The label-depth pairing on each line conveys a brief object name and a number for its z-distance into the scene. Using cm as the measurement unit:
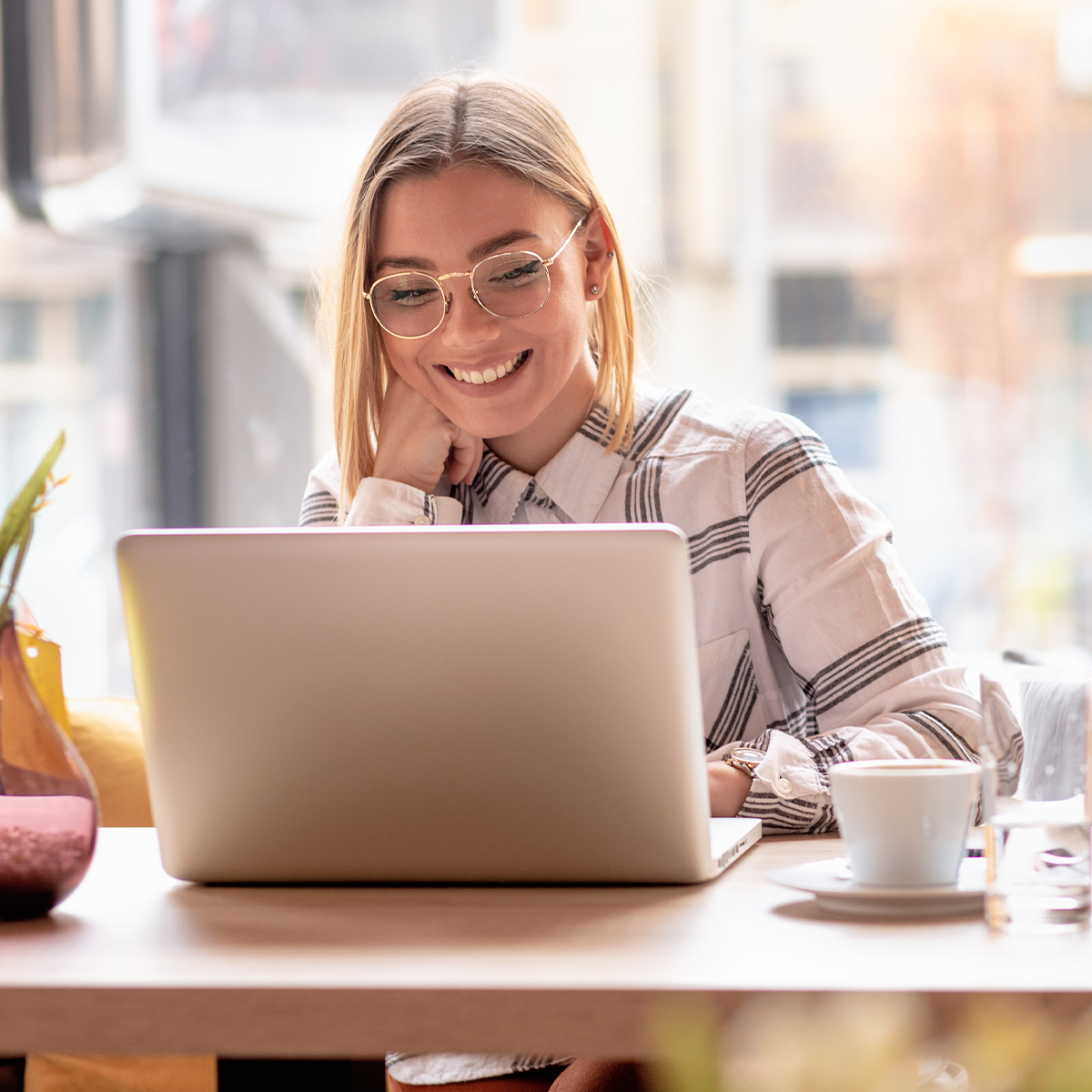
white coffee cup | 193
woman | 248
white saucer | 191
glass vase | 196
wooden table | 177
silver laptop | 195
